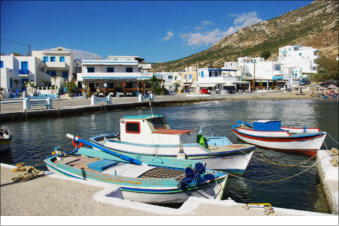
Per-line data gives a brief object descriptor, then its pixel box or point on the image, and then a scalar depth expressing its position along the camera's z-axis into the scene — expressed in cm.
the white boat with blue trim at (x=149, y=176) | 848
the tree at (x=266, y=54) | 12262
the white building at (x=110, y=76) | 5306
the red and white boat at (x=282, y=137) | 1584
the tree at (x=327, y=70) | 6894
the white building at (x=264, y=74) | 7843
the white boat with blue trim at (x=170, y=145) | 1166
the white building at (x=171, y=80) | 7562
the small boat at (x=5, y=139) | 1632
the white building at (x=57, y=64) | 5588
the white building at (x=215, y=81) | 6931
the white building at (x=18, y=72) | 4475
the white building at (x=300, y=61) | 8525
